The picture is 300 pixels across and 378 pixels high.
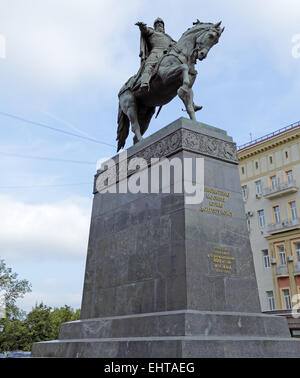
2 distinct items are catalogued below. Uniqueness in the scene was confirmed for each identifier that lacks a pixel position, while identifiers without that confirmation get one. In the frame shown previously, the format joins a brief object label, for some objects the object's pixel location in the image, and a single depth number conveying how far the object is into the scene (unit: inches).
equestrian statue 452.8
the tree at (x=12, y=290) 1430.9
